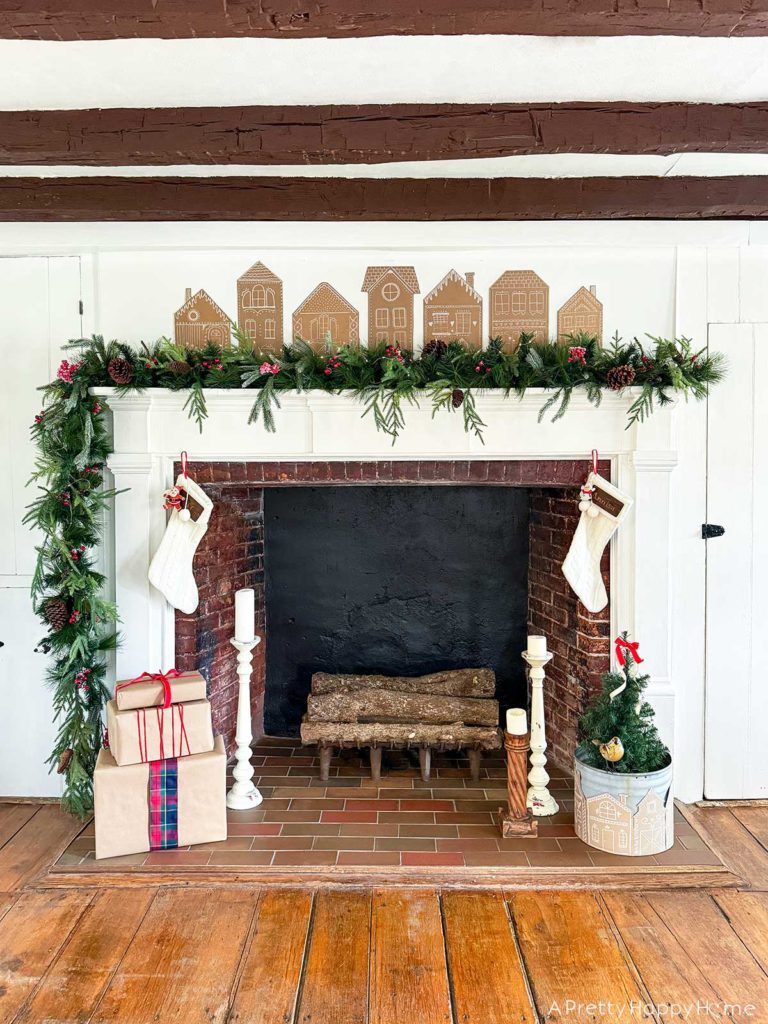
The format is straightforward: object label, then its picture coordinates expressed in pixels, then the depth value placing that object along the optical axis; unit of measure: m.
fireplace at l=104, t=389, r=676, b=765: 2.96
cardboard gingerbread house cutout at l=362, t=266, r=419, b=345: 3.01
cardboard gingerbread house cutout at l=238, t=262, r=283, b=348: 3.02
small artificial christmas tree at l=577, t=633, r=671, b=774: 2.63
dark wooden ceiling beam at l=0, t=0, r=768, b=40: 1.50
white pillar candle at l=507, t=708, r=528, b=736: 2.72
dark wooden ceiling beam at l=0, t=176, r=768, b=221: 2.58
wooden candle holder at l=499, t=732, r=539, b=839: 2.71
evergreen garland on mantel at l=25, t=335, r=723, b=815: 2.85
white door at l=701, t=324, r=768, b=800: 3.06
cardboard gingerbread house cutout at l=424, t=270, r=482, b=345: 3.01
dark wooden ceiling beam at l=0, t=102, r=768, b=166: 2.11
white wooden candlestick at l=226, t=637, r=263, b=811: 2.95
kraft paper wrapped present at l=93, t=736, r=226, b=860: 2.59
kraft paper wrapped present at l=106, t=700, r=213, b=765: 2.60
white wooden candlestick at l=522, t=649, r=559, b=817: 2.82
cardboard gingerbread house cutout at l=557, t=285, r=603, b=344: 3.00
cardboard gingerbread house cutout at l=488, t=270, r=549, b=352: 3.01
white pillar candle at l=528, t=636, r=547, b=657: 2.80
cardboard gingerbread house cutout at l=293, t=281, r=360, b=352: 3.02
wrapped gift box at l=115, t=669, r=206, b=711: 2.66
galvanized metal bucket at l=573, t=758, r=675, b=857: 2.59
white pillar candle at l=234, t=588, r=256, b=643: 2.93
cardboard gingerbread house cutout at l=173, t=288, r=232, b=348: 3.03
